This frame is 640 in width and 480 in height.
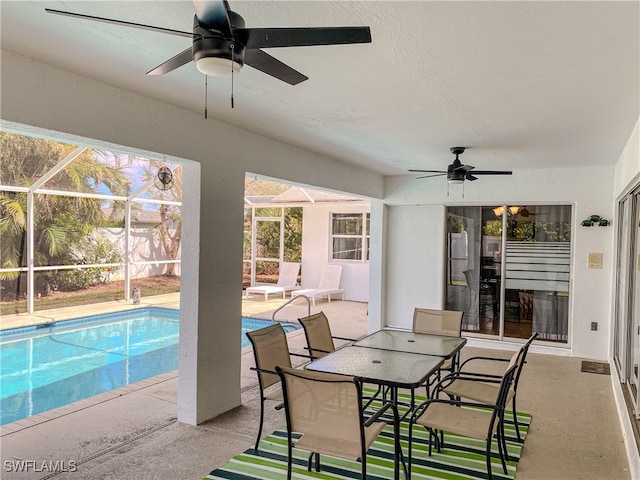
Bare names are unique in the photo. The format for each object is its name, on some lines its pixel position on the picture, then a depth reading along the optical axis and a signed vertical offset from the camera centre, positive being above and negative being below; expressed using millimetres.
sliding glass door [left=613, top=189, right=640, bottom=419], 3922 -471
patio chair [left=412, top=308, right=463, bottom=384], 4641 -768
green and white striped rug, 3035 -1528
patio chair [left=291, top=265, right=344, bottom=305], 10595 -882
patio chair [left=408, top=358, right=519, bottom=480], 2834 -1138
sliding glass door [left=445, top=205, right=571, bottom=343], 6680 -280
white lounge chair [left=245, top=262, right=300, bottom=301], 10906 -946
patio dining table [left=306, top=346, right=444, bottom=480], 2850 -857
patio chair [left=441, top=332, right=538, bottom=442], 3369 -1128
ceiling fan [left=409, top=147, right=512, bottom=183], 4922 +856
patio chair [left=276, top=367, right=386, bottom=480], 2383 -915
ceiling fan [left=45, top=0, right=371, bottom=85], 1560 +753
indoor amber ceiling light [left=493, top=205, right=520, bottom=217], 6914 +622
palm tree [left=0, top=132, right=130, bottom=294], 8305 +738
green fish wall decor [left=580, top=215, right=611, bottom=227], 6121 +420
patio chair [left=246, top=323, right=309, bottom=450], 3322 -844
